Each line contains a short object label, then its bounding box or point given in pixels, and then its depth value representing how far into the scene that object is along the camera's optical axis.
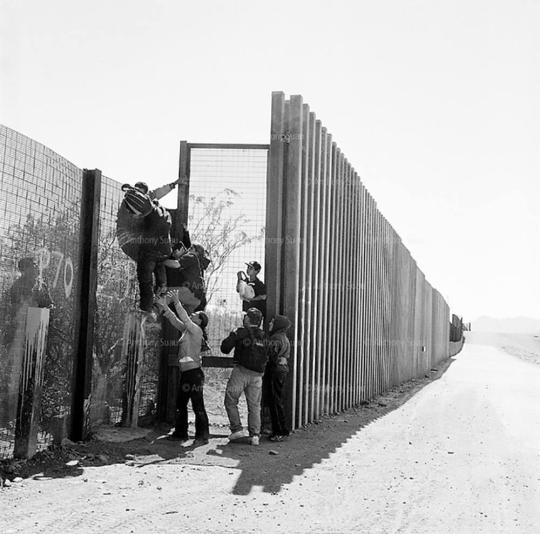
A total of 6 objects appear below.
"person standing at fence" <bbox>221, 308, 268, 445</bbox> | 7.68
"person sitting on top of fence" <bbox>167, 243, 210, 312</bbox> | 8.08
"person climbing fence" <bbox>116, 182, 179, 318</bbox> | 7.46
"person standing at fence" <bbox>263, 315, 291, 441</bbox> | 7.99
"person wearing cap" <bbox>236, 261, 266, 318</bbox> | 8.41
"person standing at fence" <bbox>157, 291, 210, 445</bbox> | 7.61
